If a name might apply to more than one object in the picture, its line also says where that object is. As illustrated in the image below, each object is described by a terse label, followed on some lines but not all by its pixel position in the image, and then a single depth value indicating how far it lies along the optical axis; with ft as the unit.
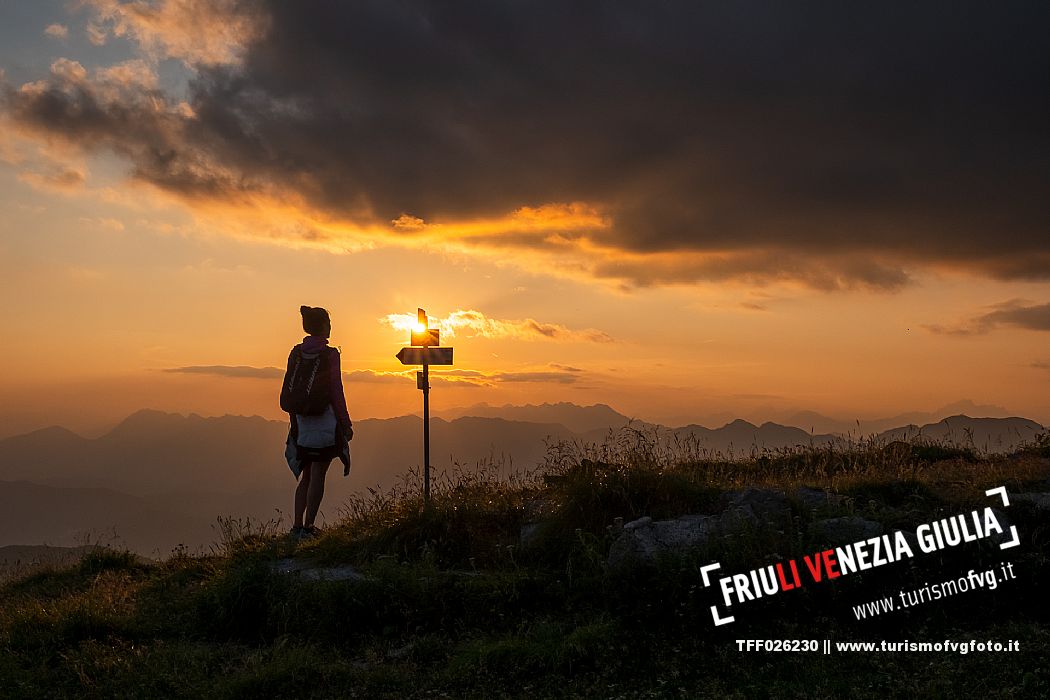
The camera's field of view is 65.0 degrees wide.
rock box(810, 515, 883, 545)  24.63
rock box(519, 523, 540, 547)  28.86
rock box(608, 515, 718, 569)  24.34
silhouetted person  35.60
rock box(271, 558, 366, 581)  27.13
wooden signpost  38.60
